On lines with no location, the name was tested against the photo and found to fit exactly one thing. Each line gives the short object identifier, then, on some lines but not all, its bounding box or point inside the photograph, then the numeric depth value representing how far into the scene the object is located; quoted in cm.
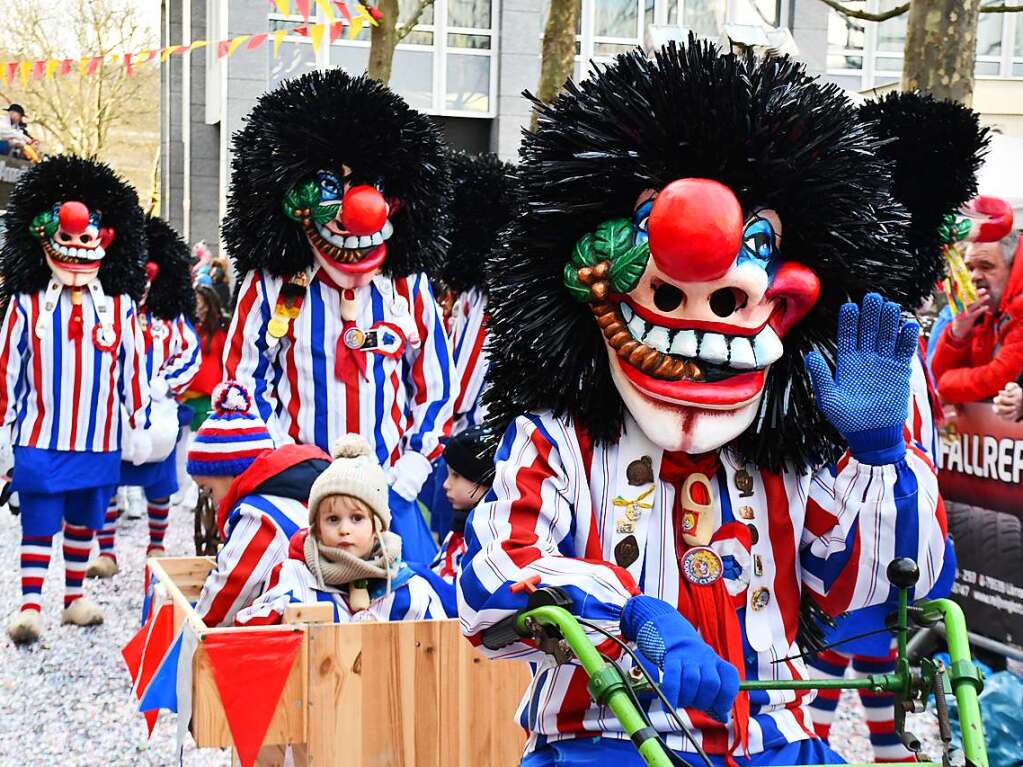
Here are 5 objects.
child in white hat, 369
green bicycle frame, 173
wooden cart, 327
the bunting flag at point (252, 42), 1027
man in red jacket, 490
